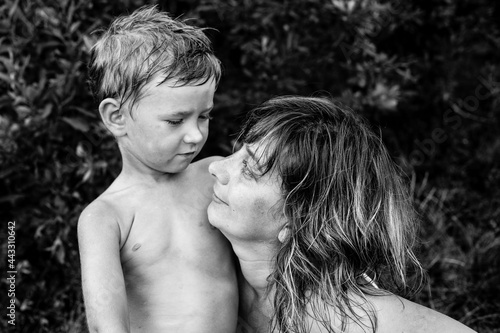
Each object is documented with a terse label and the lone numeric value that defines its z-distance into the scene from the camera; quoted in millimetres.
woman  2152
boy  2109
